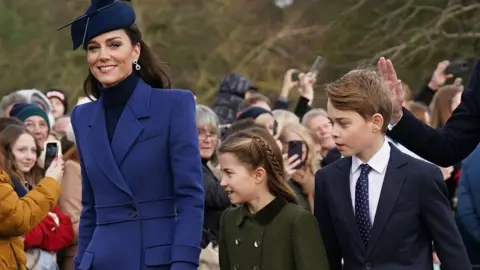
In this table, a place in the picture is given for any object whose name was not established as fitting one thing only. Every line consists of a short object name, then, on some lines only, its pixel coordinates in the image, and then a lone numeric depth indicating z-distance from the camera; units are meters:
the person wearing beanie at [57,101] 21.12
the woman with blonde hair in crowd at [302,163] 14.61
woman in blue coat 8.66
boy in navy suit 9.10
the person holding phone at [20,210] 11.64
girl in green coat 9.60
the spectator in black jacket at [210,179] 14.17
